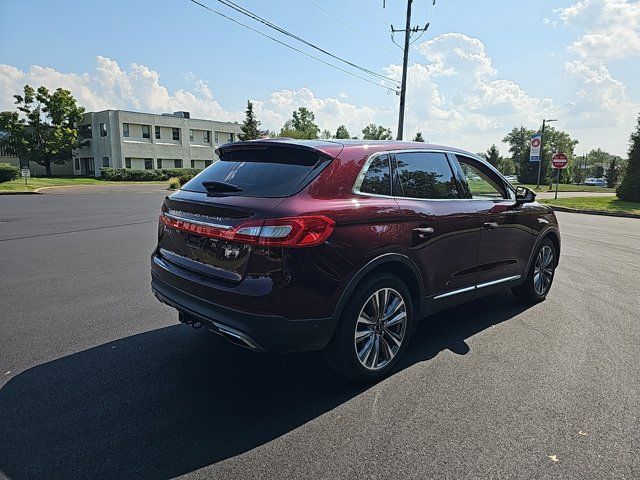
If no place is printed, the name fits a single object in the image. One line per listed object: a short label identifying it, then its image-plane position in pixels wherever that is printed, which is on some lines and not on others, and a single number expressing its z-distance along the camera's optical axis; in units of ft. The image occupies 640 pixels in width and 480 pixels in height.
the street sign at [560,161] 83.52
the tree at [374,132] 374.22
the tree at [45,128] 150.00
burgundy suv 9.45
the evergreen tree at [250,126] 176.86
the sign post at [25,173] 100.80
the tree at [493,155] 241.76
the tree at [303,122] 330.54
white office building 158.61
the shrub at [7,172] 106.63
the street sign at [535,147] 116.64
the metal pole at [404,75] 82.89
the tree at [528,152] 193.98
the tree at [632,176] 82.74
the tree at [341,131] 336.20
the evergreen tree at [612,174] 182.42
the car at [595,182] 233.55
